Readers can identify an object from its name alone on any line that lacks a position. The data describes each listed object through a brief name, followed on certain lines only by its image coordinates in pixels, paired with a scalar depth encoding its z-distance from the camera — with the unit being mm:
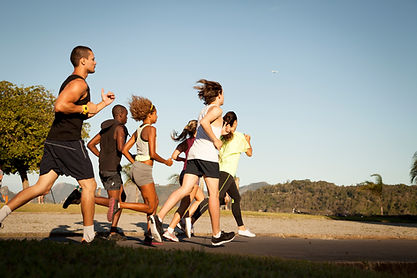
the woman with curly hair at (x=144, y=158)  6598
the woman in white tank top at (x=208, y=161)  5914
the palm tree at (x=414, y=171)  32612
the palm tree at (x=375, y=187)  37000
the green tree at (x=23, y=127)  35719
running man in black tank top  5098
